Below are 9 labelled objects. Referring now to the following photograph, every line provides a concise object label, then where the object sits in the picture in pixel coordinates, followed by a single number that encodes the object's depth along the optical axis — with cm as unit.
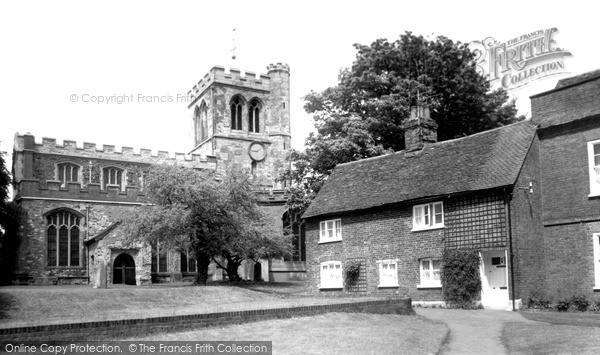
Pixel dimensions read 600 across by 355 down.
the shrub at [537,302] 2323
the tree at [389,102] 3981
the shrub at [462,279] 2411
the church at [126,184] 4594
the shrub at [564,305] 2217
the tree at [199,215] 3020
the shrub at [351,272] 2897
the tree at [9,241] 4456
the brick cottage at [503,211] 2300
